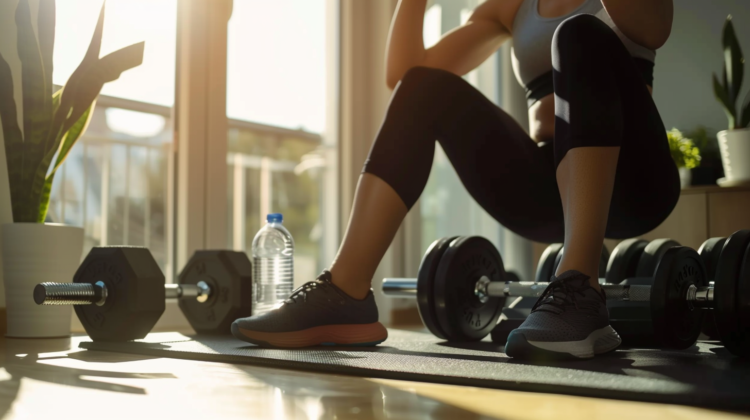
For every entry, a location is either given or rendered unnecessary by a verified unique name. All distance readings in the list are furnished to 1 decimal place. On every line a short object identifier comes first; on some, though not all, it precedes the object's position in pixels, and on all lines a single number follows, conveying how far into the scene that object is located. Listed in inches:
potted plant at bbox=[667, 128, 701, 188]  90.7
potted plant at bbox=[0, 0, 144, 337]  65.1
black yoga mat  29.4
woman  40.6
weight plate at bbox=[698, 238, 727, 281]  56.2
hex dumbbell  52.5
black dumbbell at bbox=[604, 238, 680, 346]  52.4
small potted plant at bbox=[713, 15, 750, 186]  83.7
